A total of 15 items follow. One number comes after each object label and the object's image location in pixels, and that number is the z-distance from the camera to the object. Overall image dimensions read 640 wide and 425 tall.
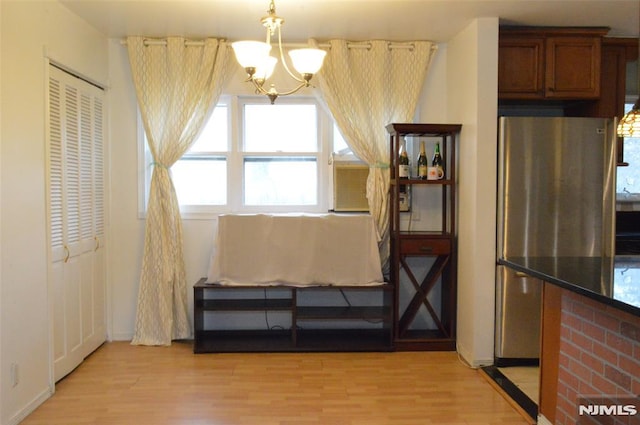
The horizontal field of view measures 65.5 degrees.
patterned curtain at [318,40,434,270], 4.15
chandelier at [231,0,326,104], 2.36
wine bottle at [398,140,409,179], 4.00
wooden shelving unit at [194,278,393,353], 3.96
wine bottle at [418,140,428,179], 4.06
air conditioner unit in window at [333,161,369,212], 4.30
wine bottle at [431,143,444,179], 4.02
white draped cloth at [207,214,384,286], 4.00
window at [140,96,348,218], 4.37
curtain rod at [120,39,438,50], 4.09
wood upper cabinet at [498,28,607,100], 3.70
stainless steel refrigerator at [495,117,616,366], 3.47
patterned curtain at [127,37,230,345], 4.07
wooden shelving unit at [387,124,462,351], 3.97
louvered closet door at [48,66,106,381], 3.30
